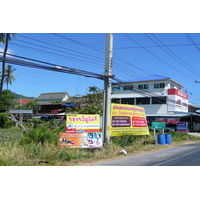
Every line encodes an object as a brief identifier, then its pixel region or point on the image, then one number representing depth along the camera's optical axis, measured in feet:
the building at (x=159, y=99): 145.48
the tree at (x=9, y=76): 161.85
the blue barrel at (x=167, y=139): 70.36
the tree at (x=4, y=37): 72.99
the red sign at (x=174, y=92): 149.50
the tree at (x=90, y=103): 88.12
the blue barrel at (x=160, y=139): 68.18
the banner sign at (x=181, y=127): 105.75
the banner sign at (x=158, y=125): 68.13
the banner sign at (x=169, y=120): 137.49
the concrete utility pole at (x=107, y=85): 51.60
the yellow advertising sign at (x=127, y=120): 53.98
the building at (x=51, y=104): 161.07
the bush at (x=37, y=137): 42.57
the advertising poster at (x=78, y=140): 43.16
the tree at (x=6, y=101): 133.59
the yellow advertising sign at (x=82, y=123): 45.03
